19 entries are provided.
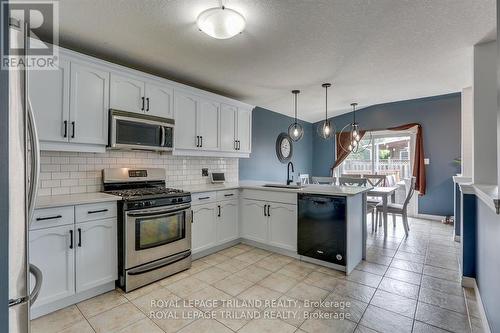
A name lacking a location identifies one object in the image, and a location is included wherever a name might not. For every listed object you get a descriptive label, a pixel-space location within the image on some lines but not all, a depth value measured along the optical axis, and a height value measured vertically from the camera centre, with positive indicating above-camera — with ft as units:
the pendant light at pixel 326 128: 12.17 +1.85
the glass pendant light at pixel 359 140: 20.26 +2.13
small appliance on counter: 12.80 -0.62
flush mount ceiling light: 5.95 +3.50
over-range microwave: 8.37 +1.22
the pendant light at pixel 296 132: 12.78 +1.73
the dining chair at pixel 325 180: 16.92 -0.93
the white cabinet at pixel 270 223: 10.46 -2.50
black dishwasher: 9.09 -2.31
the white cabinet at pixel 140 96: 8.54 +2.54
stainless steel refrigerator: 2.50 -0.28
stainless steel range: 7.77 -2.06
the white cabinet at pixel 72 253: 6.38 -2.41
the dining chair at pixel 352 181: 13.97 -0.85
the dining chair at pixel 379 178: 15.90 -0.74
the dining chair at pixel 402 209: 13.35 -2.28
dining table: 12.81 -1.40
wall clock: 18.21 +1.37
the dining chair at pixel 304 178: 20.16 -0.95
